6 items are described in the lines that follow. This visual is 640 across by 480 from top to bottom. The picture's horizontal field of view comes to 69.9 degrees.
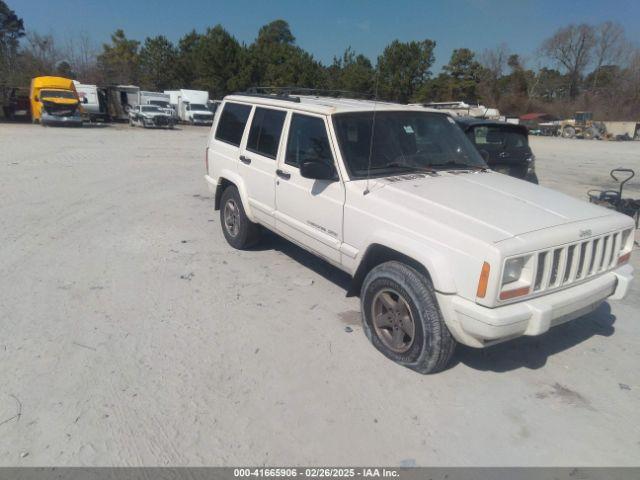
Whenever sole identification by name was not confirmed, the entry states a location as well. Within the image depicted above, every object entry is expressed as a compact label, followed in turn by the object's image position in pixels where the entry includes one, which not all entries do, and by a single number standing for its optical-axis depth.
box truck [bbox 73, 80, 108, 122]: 32.91
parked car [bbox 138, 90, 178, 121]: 33.56
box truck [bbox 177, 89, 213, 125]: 36.28
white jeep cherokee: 3.00
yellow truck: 27.17
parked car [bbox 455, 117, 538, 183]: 8.33
